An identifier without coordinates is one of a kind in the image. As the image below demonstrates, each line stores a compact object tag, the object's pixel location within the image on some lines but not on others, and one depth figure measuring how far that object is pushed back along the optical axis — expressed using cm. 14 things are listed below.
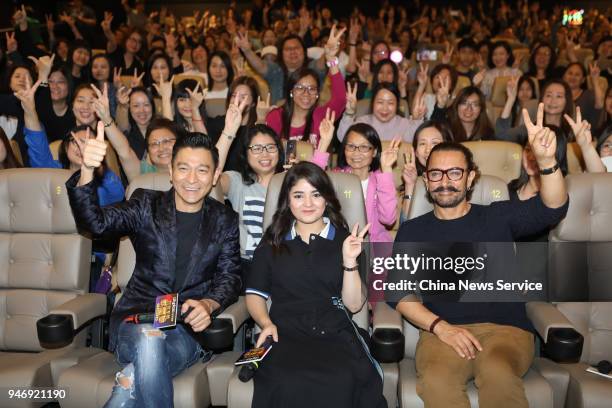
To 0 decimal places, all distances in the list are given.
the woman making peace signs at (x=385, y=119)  462
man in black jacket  261
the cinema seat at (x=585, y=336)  242
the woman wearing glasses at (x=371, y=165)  345
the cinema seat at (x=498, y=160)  390
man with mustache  241
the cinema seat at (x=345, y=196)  303
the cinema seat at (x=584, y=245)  286
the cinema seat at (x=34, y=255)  303
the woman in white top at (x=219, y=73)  586
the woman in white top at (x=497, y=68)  695
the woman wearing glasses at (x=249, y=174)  334
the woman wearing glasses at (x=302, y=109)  462
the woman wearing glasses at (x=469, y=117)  457
